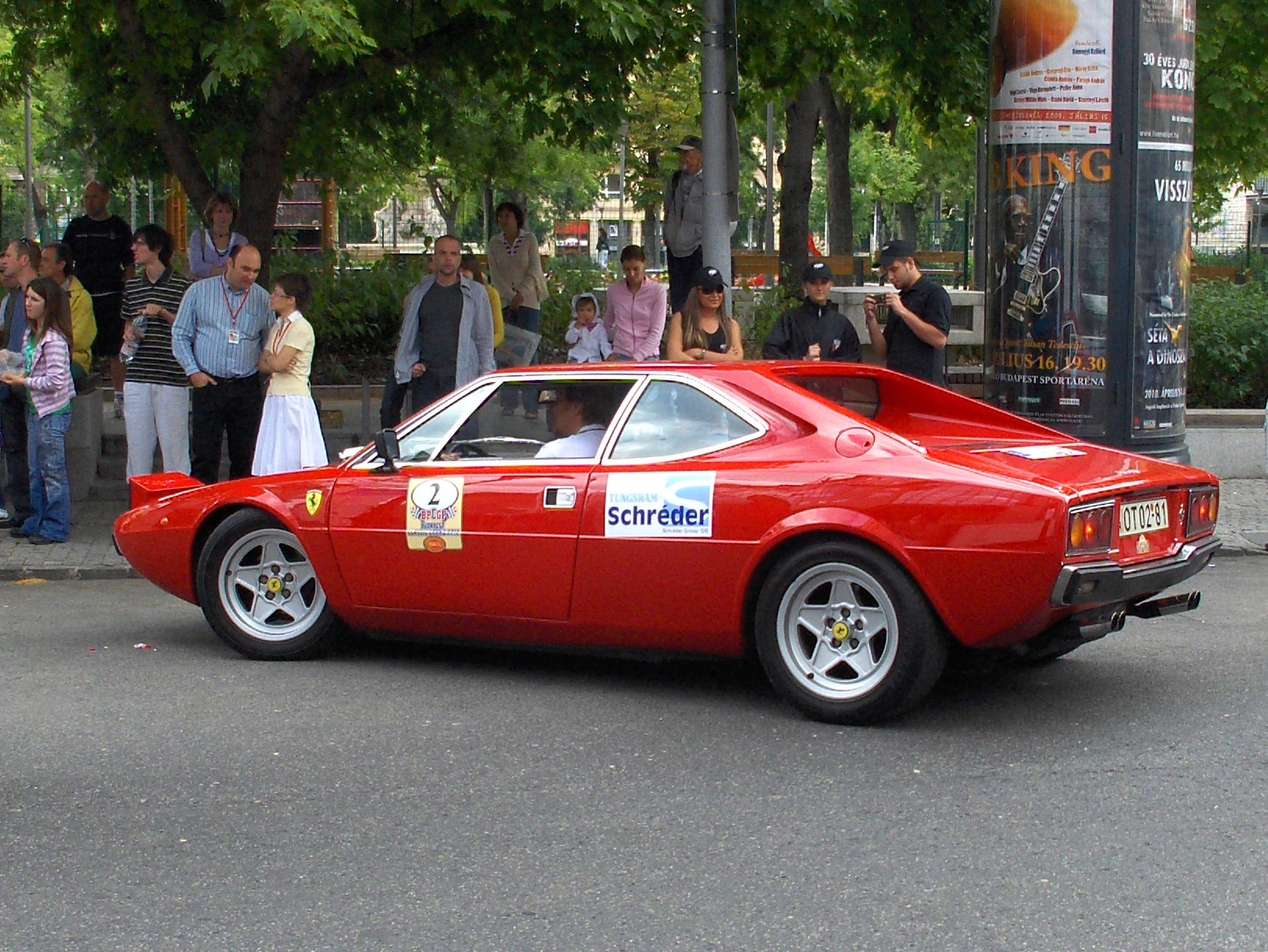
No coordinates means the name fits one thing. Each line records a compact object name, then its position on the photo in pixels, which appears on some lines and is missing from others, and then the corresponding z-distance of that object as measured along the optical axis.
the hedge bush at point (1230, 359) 14.64
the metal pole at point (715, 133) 11.36
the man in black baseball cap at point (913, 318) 9.90
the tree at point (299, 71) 10.29
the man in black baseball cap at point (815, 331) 9.95
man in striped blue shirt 10.34
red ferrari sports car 5.82
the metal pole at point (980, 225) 18.19
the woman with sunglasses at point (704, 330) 9.87
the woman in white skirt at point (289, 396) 9.95
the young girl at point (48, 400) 10.61
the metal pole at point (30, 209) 25.08
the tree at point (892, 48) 13.08
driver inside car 6.70
